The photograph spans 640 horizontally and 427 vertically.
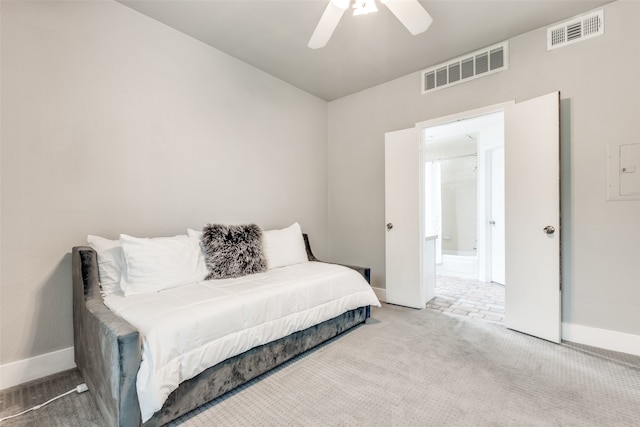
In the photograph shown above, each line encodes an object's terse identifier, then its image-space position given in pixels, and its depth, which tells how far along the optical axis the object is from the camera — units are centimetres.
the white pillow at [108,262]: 195
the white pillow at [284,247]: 282
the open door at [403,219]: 323
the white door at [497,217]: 434
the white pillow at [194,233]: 240
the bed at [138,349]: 127
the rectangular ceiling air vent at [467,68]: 279
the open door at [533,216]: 238
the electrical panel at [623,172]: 219
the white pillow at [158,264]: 191
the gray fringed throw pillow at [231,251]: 231
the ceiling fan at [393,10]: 179
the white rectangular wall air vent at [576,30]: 231
